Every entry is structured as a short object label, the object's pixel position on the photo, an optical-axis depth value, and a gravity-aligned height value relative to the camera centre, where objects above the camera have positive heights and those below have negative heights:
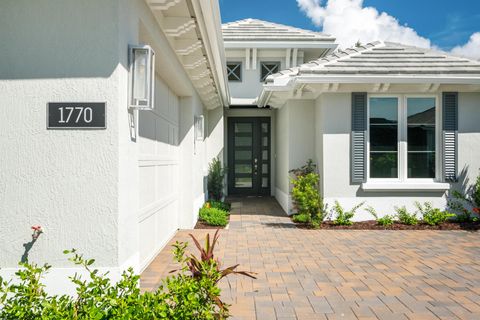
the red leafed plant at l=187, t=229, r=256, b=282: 3.29 -0.88
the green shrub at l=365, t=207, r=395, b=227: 8.41 -1.27
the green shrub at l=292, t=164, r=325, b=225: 8.33 -0.86
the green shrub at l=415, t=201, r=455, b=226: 8.42 -1.17
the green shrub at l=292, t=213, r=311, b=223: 8.42 -1.30
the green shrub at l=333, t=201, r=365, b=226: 8.48 -1.21
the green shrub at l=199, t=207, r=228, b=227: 8.64 -1.30
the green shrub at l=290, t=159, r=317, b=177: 9.56 -0.25
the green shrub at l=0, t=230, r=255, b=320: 2.56 -0.98
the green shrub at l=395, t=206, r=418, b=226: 8.44 -1.23
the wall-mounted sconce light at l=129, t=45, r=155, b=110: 3.52 +0.75
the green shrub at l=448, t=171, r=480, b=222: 8.59 -0.97
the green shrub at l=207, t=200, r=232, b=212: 10.59 -1.26
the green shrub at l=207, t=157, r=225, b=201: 12.16 -0.72
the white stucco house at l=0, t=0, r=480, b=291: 3.27 +0.58
